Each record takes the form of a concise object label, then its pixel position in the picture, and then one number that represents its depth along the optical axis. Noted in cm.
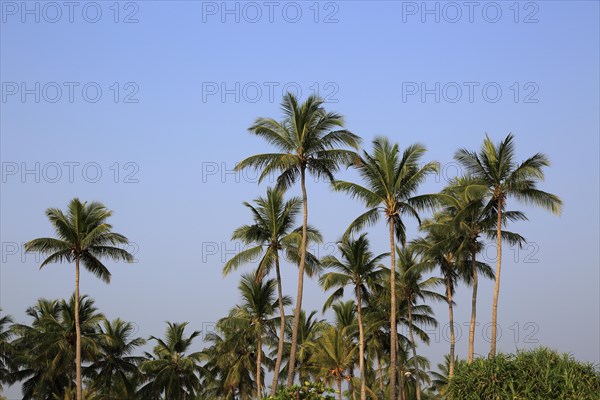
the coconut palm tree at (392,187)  4297
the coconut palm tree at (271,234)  4462
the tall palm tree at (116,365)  6259
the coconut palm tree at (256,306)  5656
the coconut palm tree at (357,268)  5216
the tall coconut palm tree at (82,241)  4741
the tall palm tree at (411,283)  5347
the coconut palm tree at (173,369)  6519
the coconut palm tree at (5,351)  5800
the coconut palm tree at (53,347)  5588
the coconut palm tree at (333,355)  5566
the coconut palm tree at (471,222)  4378
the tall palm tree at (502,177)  4172
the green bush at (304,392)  2416
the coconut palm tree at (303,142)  4175
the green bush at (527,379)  2598
